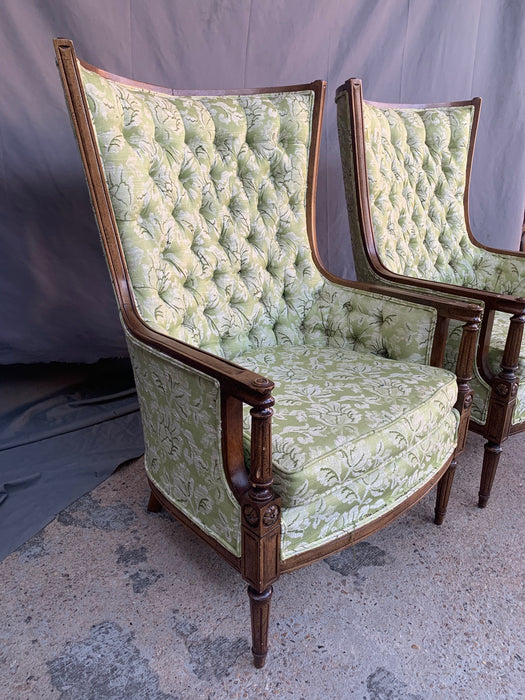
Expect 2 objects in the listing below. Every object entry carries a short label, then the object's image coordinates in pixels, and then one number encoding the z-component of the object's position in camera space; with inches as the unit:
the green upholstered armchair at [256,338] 38.2
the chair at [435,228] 58.3
